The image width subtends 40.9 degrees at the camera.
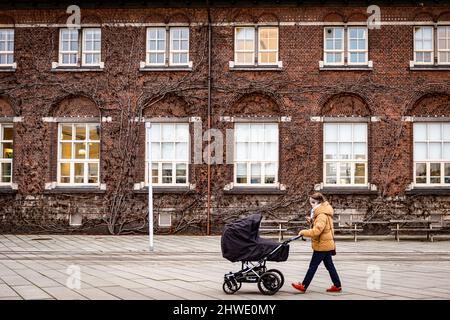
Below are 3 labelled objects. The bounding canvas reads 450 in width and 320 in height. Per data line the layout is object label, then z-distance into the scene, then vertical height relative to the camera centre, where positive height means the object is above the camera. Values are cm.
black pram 1082 -134
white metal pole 1879 -122
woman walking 1093 -115
